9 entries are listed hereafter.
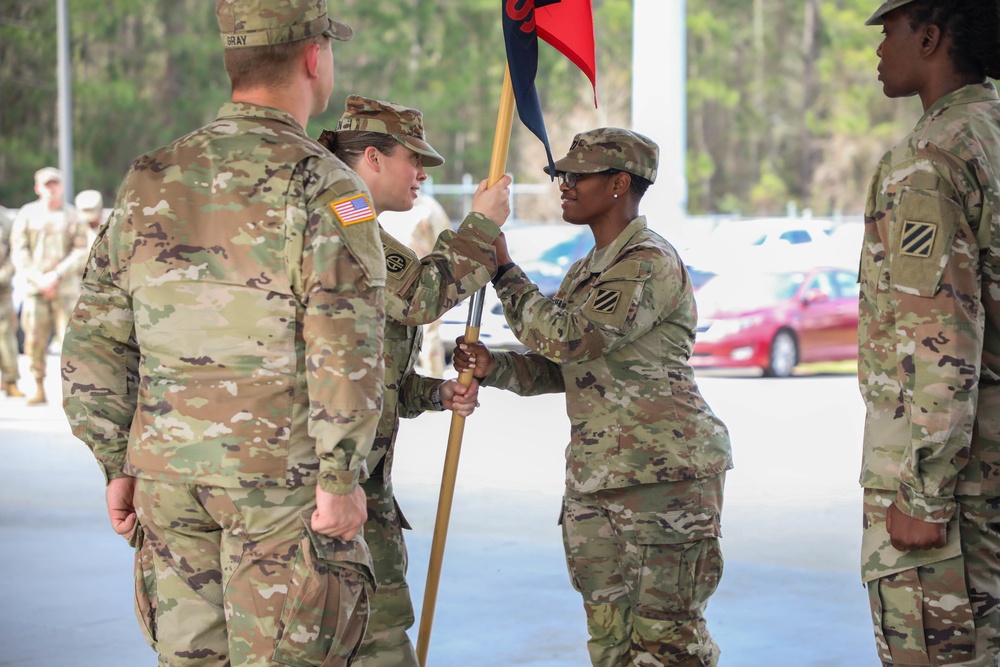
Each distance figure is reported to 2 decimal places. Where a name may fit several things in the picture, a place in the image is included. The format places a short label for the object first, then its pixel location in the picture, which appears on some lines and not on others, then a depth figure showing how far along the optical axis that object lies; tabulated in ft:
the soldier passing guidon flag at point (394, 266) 21.66
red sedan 84.64
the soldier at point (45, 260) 70.79
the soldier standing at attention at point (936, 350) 17.34
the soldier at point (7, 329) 69.26
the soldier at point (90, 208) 79.15
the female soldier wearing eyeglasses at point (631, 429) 23.26
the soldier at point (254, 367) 16.53
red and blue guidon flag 24.54
